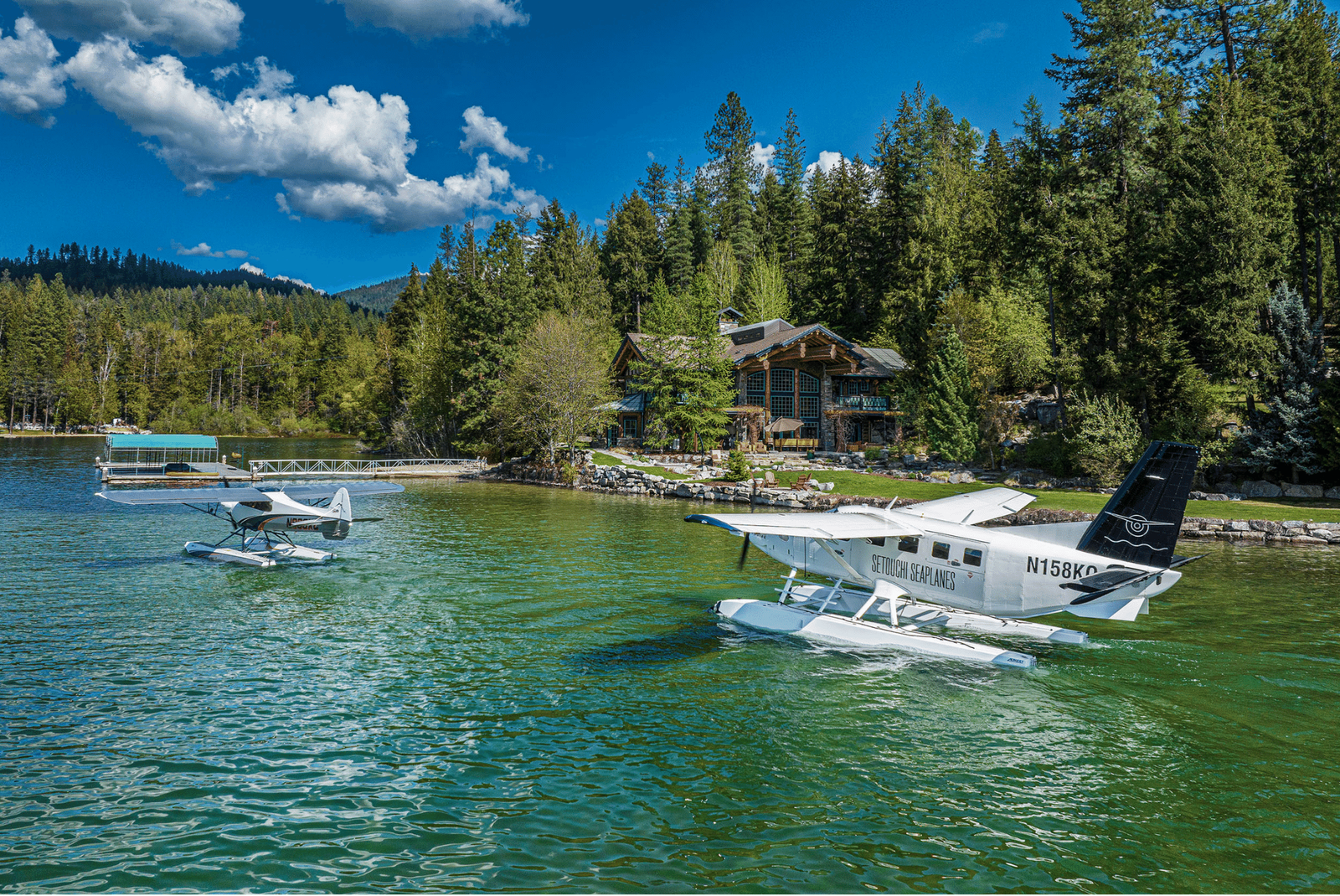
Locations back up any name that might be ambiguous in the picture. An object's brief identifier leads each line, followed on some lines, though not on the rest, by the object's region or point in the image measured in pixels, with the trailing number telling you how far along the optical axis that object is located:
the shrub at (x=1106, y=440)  35.28
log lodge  57.91
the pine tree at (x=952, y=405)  43.38
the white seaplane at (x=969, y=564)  12.52
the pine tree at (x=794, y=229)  86.31
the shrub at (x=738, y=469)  42.56
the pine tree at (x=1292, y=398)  31.42
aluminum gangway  52.62
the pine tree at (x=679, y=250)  85.75
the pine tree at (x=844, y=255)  70.38
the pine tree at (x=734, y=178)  91.06
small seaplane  21.08
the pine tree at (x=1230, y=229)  32.72
